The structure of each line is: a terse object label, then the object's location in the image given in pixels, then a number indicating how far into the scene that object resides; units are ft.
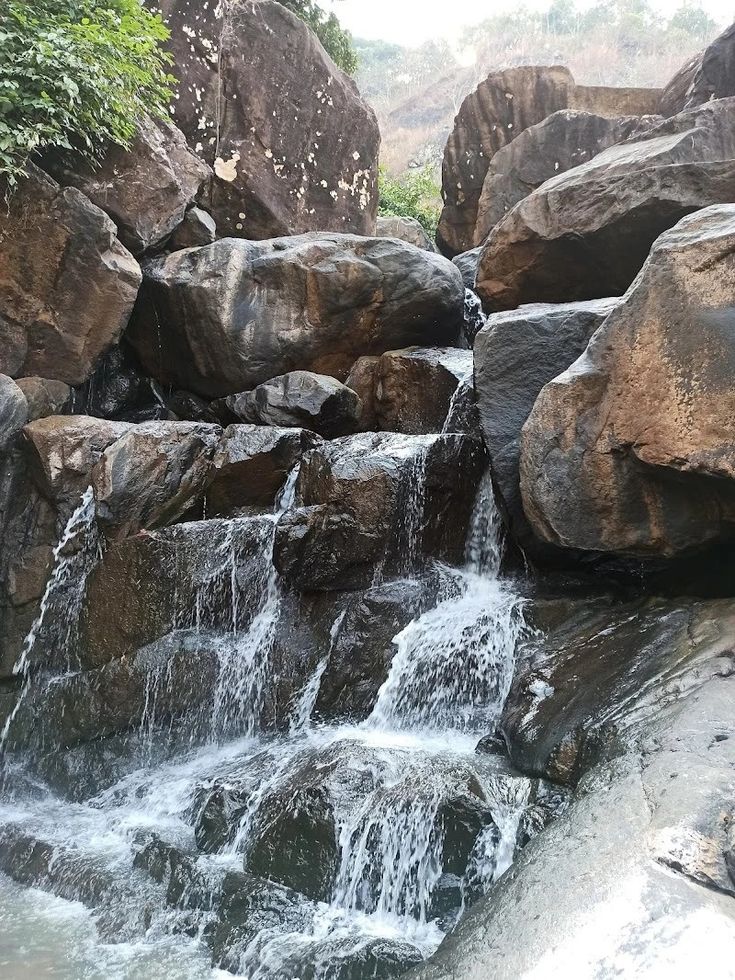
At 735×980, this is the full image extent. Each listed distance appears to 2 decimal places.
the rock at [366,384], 28.48
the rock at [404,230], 48.70
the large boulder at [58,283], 25.79
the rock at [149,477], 22.27
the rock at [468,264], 35.65
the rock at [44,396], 25.88
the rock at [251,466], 23.66
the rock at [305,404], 27.02
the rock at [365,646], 18.92
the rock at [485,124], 46.19
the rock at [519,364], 20.08
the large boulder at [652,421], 14.28
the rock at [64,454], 23.24
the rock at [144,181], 27.81
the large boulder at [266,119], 35.68
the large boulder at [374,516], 20.76
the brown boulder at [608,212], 24.50
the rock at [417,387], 27.17
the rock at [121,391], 29.60
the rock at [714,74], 33.22
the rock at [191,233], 31.81
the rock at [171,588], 21.31
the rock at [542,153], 39.73
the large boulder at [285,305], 29.32
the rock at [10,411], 23.45
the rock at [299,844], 13.76
